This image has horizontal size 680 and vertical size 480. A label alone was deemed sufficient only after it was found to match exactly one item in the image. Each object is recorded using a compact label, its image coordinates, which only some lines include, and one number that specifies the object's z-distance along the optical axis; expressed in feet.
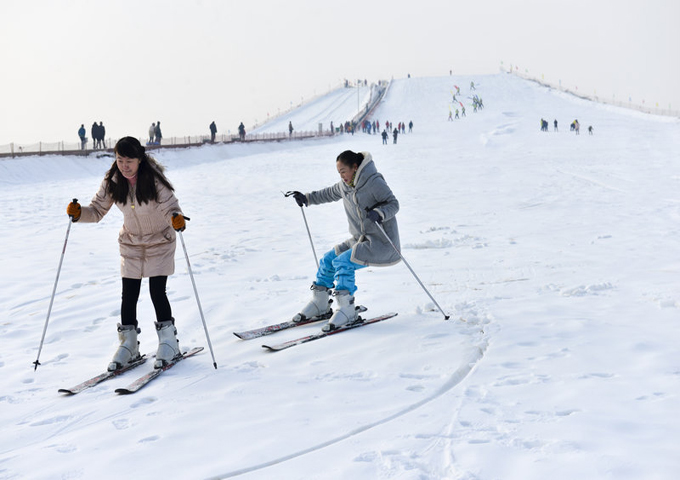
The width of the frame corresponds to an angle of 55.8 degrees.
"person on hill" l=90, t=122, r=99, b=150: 88.99
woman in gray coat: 16.30
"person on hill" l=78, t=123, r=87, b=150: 90.43
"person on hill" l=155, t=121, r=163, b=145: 108.17
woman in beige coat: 14.32
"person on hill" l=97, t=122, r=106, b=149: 89.51
